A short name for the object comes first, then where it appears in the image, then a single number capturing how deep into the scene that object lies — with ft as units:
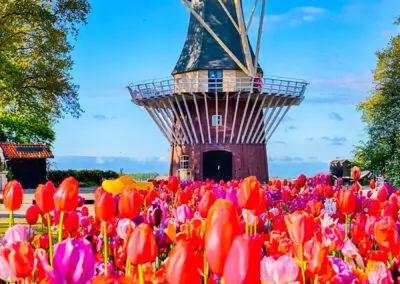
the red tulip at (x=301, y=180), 25.73
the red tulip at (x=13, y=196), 10.57
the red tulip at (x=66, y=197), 8.96
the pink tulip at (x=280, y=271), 6.48
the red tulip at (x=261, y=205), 9.59
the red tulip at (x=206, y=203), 10.46
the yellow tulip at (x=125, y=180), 41.96
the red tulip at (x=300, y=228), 7.72
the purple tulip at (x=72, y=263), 5.33
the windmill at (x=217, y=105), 86.38
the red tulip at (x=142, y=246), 5.76
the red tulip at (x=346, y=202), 11.69
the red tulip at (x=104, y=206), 8.68
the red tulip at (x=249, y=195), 9.52
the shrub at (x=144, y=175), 119.70
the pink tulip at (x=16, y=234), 8.16
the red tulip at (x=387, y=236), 8.20
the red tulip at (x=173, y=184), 18.04
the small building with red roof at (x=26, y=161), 109.70
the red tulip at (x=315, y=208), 14.01
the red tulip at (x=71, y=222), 11.14
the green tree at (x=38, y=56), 79.92
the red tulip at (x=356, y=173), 25.79
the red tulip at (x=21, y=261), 5.77
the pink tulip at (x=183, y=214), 11.28
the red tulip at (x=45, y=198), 9.52
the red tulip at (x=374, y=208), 12.59
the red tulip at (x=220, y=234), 4.27
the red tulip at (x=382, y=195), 15.70
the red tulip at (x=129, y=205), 9.29
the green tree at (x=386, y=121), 92.07
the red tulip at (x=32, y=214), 12.74
